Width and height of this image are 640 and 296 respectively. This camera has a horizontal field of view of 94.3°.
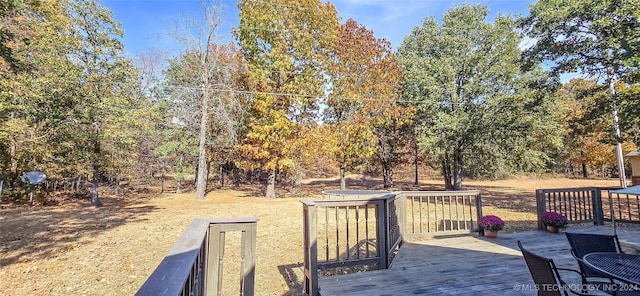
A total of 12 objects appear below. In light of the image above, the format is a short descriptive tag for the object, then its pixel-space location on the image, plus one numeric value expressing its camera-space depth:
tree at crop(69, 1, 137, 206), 10.17
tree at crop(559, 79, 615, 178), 8.48
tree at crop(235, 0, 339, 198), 12.20
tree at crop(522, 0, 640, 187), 6.97
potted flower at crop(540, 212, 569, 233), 5.44
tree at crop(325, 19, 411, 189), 13.56
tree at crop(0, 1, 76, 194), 7.68
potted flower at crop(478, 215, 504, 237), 5.21
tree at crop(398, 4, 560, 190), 12.26
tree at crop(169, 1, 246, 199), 12.90
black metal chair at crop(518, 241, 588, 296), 1.89
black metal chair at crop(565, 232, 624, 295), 2.82
